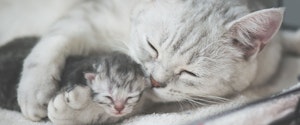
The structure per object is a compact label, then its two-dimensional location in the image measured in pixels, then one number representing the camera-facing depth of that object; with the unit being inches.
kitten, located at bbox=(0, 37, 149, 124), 15.9
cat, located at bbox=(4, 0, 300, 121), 16.7
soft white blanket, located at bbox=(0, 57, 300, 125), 16.7
